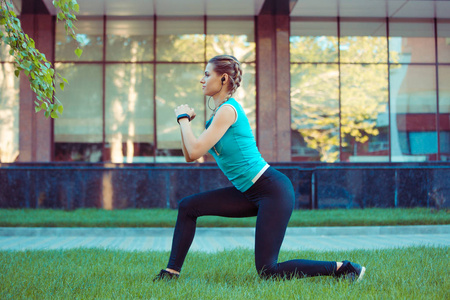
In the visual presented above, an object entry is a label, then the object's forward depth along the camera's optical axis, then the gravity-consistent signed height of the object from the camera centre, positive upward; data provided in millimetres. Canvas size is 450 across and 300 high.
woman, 4059 -219
